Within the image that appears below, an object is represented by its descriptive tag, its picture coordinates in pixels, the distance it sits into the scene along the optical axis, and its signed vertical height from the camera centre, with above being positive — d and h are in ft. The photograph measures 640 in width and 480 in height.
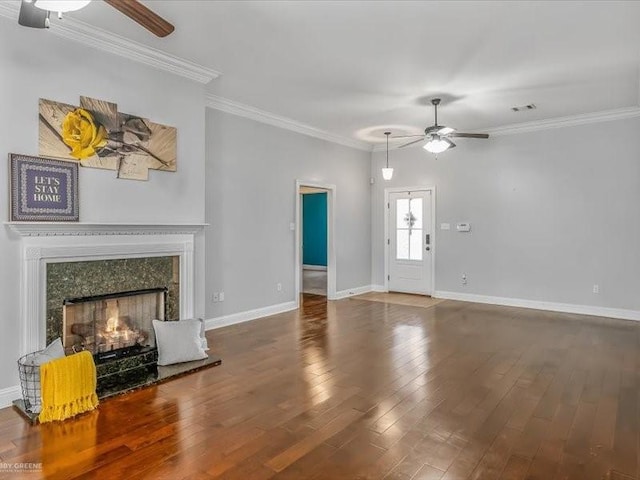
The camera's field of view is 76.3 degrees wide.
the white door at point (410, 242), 25.57 -0.49
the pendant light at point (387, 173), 22.86 +3.46
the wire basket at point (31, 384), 9.64 -3.56
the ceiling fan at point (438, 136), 17.06 +4.26
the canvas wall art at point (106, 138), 10.89 +2.82
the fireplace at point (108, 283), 10.53 -1.44
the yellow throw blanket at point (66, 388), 9.35 -3.60
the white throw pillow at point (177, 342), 12.59 -3.39
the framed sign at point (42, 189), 10.25 +1.19
